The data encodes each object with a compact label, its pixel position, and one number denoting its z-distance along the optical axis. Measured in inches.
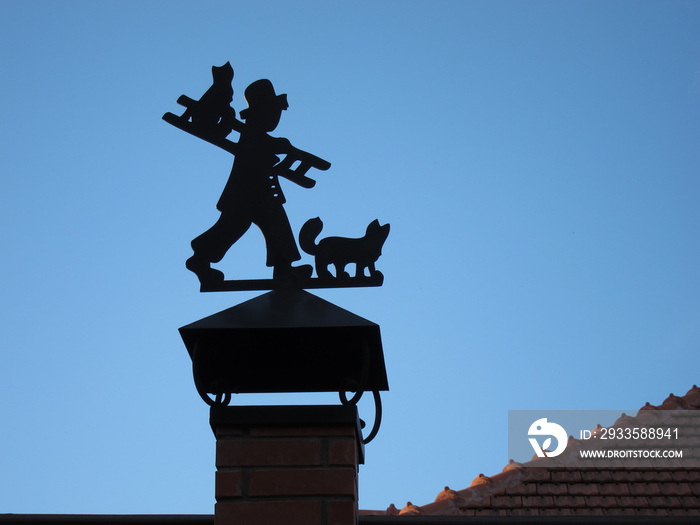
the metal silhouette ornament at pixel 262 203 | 218.1
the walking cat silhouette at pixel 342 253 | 217.3
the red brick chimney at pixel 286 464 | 186.4
